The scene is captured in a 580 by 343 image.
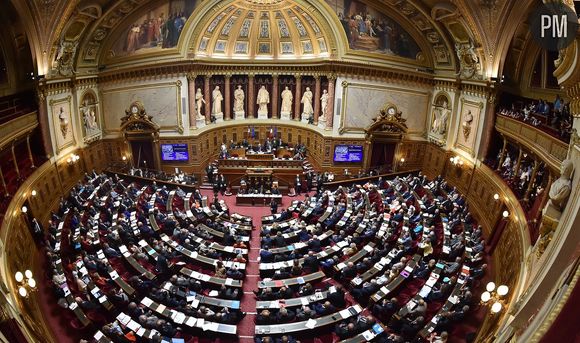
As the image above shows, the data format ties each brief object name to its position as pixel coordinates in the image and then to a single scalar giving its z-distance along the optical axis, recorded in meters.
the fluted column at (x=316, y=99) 30.50
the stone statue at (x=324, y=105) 30.27
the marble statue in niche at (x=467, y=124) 23.02
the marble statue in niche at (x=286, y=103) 32.50
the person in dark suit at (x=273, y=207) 23.06
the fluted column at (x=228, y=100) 32.03
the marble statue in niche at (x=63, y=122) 23.27
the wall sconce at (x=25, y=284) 11.91
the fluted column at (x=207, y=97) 30.88
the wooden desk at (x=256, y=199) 24.86
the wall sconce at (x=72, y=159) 23.48
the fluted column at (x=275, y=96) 32.35
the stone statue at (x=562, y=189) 9.15
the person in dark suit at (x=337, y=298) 13.87
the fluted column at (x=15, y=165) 18.47
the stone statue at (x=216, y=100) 31.91
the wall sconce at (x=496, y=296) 9.70
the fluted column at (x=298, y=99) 31.71
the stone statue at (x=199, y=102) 30.67
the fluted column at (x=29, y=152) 20.34
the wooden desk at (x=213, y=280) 14.88
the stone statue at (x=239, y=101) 32.72
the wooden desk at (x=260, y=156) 28.47
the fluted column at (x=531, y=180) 16.09
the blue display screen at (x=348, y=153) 29.23
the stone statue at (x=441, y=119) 26.12
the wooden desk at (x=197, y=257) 16.06
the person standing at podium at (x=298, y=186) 26.85
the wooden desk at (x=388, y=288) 13.98
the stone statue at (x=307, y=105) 31.78
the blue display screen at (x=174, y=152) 29.16
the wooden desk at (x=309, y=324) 12.46
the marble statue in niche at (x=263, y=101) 32.69
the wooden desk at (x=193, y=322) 12.56
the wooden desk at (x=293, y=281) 14.77
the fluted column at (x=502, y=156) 19.70
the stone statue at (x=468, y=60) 21.66
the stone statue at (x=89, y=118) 26.28
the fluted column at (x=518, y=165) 17.83
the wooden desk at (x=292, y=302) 13.57
